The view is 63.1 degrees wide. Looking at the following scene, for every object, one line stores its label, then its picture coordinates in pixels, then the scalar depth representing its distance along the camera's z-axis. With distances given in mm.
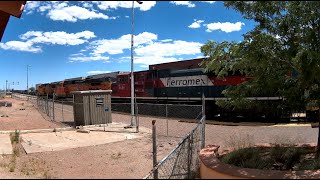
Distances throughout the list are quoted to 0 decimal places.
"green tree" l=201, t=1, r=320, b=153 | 4037
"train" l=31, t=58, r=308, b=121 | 16437
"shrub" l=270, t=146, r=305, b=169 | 5705
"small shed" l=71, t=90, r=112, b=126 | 13915
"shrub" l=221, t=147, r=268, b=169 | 5389
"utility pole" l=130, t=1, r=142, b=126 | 13218
